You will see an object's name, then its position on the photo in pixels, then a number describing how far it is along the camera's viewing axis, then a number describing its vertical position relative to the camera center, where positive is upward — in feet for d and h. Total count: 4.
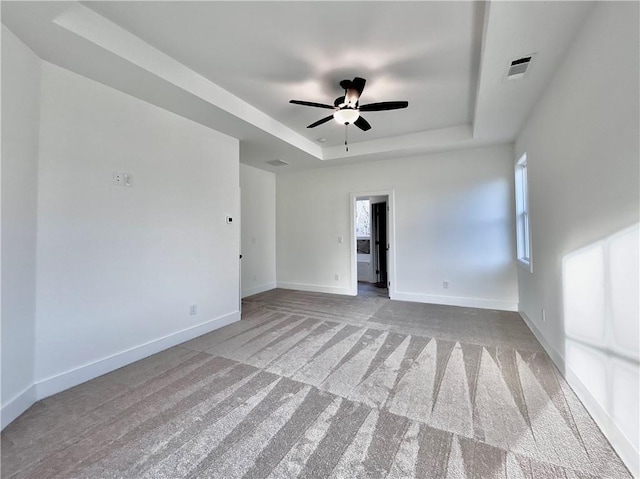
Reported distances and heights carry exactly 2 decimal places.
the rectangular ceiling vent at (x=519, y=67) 7.27 +4.99
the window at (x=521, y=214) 12.68 +1.39
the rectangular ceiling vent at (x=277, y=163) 16.80 +5.27
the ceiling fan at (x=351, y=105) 8.61 +4.58
